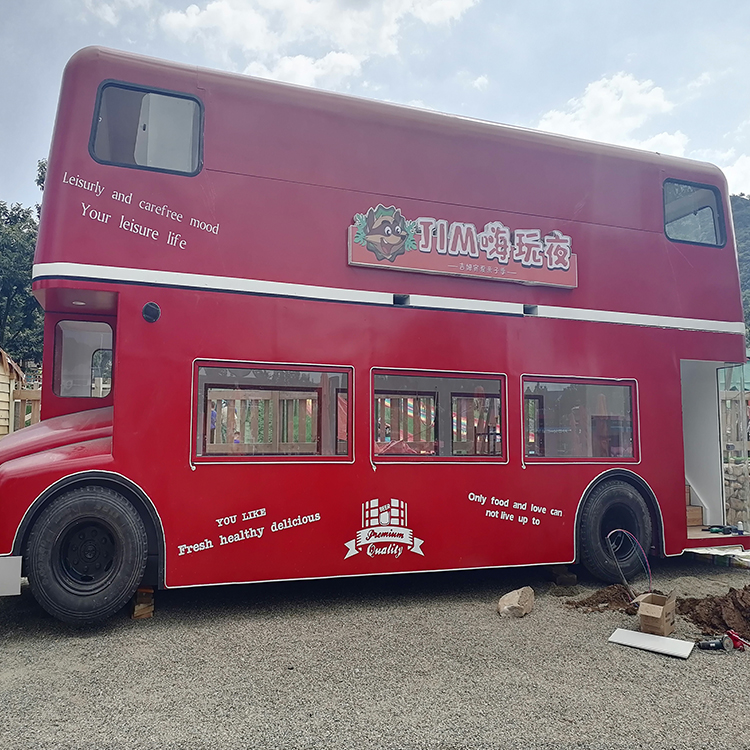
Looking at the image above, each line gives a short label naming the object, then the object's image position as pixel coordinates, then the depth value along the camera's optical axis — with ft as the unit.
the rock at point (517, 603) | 18.22
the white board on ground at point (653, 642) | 15.49
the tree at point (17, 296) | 59.57
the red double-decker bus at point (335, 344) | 16.88
